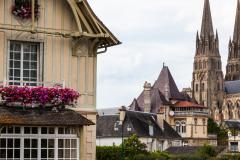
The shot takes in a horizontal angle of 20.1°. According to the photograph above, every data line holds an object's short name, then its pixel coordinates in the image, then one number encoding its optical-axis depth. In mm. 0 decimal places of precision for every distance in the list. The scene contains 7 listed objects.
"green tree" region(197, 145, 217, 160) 70312
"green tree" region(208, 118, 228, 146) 133400
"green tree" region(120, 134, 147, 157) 71312
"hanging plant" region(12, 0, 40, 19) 20062
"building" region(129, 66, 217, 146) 111250
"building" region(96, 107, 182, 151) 87438
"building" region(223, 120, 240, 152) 112625
